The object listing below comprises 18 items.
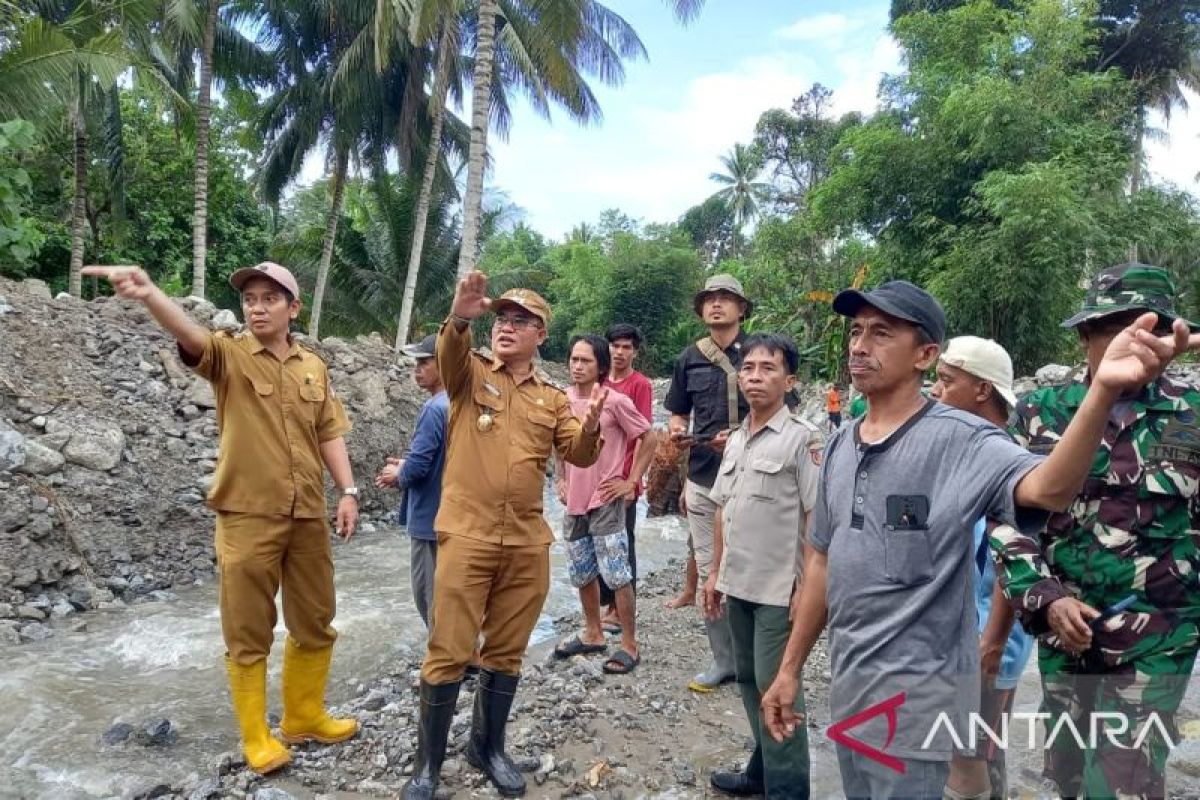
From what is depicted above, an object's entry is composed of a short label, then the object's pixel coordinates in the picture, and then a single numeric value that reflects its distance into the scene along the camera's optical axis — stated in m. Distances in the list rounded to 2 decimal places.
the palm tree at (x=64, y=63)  9.16
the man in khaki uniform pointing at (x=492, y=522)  2.98
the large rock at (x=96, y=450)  7.53
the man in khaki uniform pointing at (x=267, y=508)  3.29
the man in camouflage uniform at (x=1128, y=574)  2.07
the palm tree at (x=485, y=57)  11.47
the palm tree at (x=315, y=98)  17.89
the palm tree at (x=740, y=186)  43.94
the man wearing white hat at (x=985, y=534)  2.67
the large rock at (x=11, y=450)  6.84
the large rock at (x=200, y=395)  9.30
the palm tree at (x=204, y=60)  14.17
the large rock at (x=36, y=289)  9.88
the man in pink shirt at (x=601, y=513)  4.45
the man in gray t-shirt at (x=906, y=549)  1.81
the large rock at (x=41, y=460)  7.06
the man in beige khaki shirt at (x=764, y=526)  2.96
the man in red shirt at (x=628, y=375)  5.12
